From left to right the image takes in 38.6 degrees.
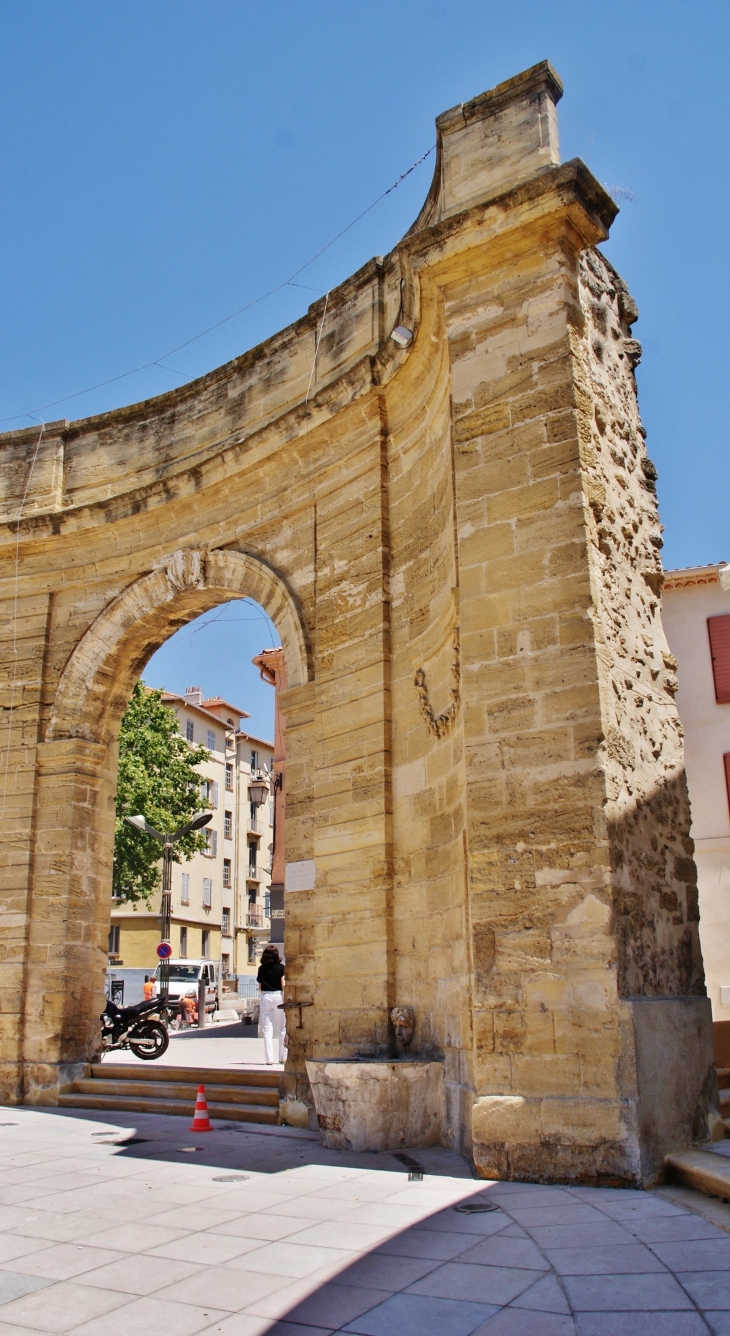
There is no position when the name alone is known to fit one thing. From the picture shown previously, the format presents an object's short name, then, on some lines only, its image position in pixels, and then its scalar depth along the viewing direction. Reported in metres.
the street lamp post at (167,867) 15.50
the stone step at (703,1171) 4.17
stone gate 4.89
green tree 22.39
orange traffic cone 6.93
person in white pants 10.50
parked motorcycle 10.80
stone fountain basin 5.66
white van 23.61
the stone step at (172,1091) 7.70
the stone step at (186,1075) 8.05
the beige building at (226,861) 34.84
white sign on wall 7.45
